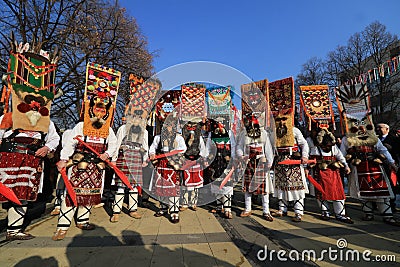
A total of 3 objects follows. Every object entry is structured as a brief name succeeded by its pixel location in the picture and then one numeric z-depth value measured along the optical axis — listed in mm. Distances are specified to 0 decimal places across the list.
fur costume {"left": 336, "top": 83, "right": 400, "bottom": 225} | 4238
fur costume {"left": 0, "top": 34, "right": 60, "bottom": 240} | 3180
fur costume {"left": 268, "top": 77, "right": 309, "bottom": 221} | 4379
